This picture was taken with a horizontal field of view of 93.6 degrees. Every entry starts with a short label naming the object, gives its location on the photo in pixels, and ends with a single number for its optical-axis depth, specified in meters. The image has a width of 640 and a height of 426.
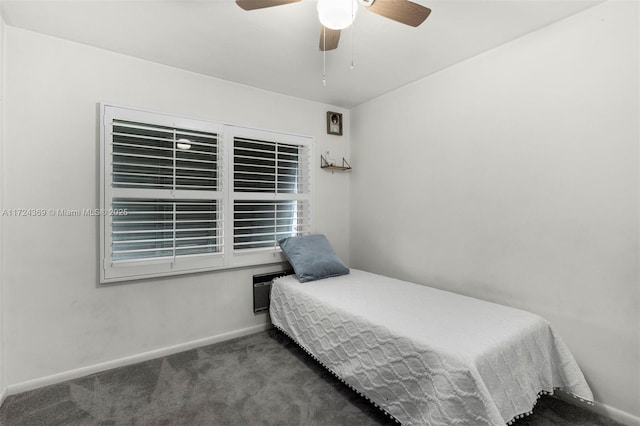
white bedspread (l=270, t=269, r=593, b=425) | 1.41
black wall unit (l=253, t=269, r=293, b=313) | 2.98
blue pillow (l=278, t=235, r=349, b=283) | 2.77
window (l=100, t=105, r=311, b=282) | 2.34
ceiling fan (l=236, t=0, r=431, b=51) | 1.42
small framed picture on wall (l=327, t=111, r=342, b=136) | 3.47
